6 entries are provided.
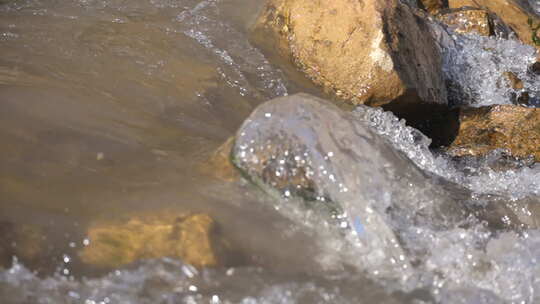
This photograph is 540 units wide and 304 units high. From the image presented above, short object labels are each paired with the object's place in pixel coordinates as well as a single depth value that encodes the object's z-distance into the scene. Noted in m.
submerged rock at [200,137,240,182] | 3.05
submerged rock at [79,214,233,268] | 2.56
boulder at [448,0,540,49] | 6.53
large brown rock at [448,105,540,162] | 4.42
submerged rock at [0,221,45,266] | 2.52
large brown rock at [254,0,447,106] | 4.35
